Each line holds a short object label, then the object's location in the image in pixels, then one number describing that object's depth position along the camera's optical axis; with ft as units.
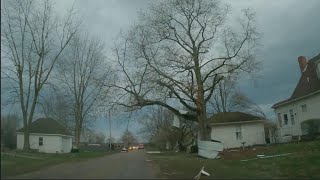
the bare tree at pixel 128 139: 316.04
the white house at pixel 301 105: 72.58
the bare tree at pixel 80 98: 110.60
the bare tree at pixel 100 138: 310.98
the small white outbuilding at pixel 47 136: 118.64
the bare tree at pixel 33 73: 77.69
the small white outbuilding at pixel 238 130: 98.22
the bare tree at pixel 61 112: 93.06
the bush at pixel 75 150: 111.88
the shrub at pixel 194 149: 95.00
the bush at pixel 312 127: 67.63
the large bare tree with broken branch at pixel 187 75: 78.08
